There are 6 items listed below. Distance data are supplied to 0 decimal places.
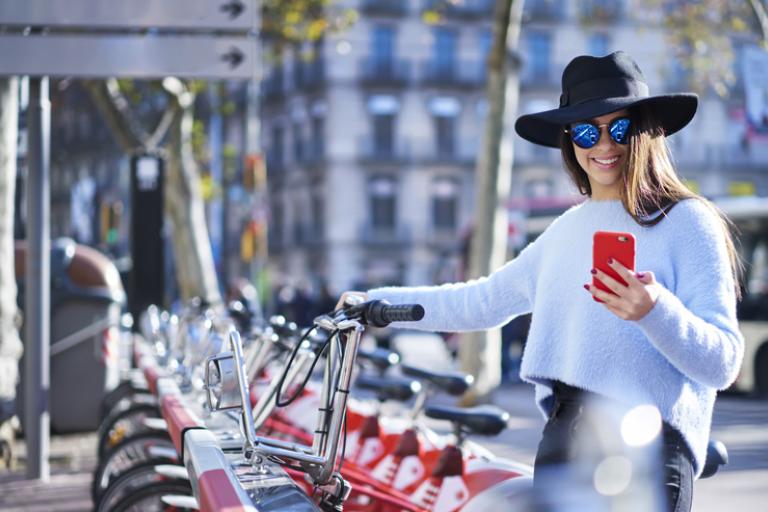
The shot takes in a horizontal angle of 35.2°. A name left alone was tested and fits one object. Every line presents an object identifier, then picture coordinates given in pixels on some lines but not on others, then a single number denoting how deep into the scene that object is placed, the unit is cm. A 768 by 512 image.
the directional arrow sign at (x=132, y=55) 814
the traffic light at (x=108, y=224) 2258
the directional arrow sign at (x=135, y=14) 820
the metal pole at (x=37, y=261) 844
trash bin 1093
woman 263
